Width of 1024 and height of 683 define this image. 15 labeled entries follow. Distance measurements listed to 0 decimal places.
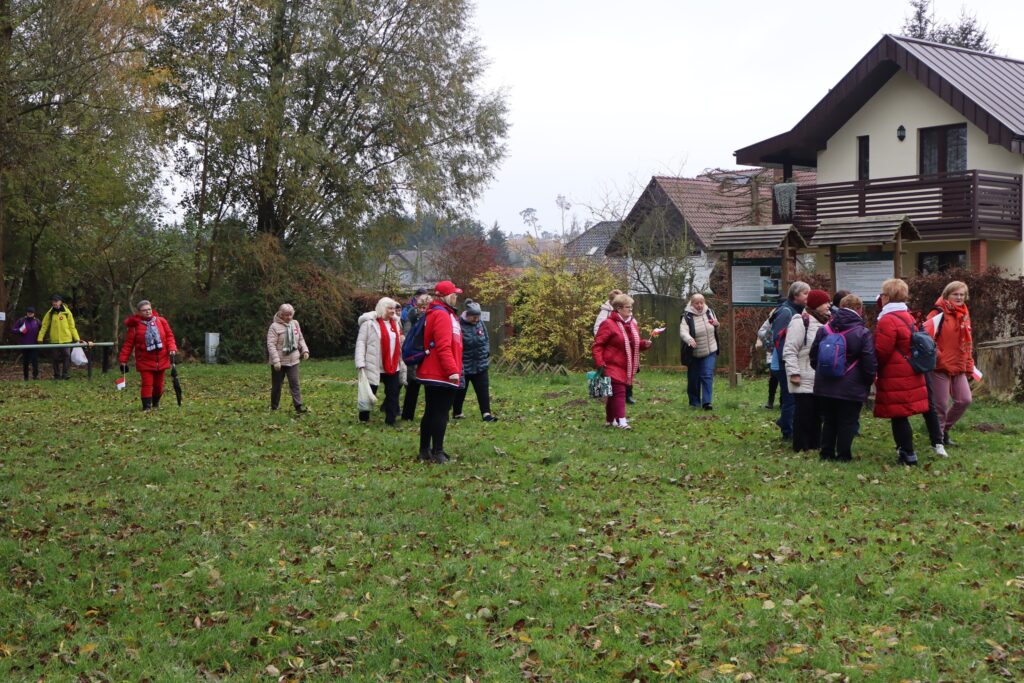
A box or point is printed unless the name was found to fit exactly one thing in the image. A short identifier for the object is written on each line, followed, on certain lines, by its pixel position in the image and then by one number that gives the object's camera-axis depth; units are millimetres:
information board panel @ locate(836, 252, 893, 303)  16797
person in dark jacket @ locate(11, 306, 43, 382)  26234
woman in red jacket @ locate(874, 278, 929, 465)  10820
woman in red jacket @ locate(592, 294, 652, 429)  13961
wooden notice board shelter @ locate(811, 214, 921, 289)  17328
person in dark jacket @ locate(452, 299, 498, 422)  14992
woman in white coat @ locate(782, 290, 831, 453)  11875
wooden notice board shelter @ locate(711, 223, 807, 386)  18766
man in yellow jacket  24859
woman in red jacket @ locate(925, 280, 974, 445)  11695
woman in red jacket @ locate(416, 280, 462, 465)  11250
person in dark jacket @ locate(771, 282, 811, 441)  13070
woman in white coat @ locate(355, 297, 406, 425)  15109
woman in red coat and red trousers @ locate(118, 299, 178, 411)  17141
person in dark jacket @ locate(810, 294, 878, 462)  10977
